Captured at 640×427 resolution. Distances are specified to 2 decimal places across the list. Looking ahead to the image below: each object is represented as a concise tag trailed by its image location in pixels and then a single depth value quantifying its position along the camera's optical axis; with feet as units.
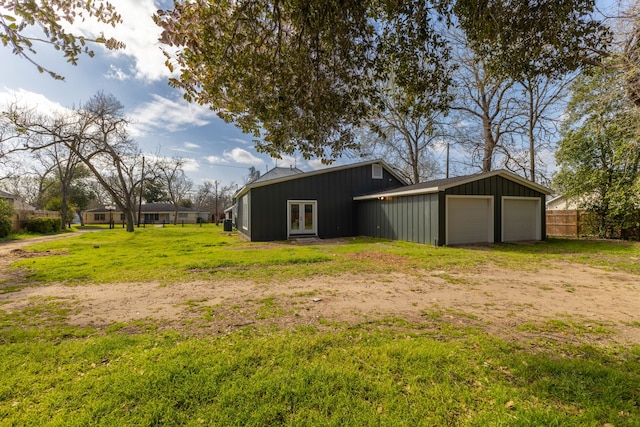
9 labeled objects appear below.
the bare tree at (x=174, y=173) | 110.93
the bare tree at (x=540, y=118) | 54.75
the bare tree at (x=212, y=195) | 161.17
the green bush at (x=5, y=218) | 53.06
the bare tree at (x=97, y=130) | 61.46
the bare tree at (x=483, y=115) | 57.98
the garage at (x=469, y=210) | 35.88
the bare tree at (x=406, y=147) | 68.03
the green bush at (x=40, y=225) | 64.03
